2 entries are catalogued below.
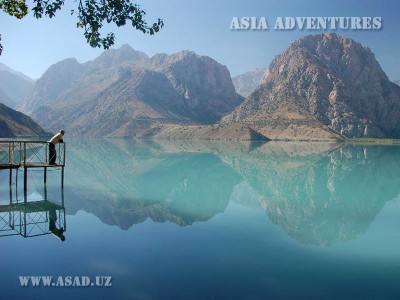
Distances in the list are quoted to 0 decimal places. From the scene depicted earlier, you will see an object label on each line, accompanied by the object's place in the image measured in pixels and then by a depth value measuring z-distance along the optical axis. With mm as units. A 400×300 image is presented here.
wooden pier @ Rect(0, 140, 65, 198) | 28019
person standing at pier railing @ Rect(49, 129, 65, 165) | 28497
